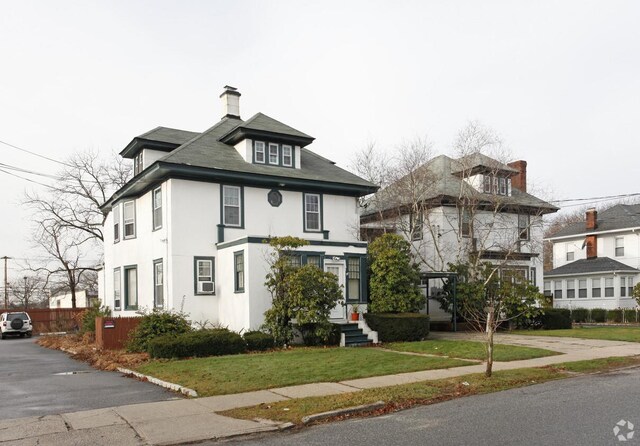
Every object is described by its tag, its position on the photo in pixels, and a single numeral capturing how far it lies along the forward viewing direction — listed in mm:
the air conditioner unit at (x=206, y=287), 20875
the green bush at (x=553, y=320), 27328
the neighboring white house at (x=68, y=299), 57975
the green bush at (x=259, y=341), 17781
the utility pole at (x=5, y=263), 63875
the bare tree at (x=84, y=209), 41281
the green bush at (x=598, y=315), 37719
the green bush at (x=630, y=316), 36656
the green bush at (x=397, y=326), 20094
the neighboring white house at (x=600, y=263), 39781
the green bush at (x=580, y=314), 38188
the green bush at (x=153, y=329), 18438
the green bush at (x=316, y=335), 18770
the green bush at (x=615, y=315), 37094
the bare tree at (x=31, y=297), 85294
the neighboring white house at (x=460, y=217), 27719
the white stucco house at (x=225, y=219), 20391
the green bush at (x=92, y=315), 25673
